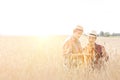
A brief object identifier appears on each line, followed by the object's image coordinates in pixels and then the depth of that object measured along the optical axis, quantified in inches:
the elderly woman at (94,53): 154.8
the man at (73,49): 155.4
